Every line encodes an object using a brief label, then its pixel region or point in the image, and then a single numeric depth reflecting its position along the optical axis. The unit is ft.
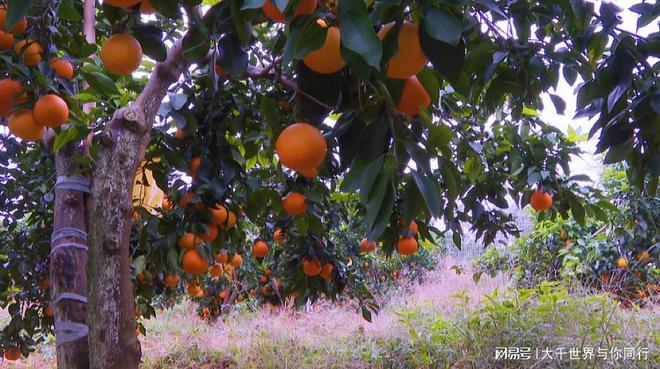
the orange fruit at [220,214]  5.65
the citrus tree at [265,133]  2.19
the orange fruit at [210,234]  5.59
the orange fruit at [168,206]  6.47
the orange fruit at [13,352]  9.01
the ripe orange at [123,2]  2.36
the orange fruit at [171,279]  8.72
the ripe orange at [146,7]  2.69
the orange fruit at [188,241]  5.54
